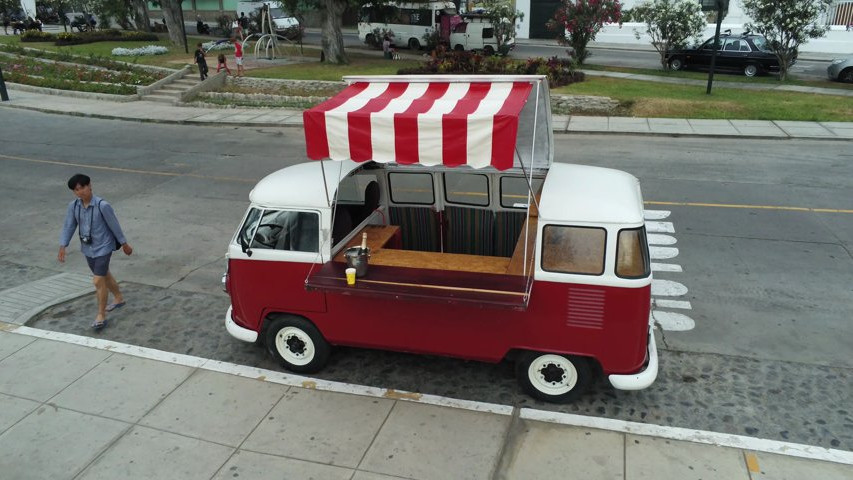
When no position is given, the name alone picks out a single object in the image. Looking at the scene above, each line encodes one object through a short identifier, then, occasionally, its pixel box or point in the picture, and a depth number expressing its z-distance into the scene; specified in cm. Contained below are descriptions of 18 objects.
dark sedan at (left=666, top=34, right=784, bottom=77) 2620
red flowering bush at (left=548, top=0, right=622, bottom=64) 2511
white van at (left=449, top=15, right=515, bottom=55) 3388
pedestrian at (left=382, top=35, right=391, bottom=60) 3162
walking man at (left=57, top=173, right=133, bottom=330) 762
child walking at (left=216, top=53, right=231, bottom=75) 2626
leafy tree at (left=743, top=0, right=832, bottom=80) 2256
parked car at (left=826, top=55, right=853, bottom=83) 2461
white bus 3547
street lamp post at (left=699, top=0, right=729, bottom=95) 2020
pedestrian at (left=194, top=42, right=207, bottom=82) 2570
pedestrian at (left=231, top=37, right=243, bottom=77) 2627
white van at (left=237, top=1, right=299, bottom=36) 4219
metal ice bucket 616
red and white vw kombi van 568
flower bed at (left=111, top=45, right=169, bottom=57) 3212
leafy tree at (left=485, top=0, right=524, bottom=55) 3217
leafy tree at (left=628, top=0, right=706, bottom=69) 2525
